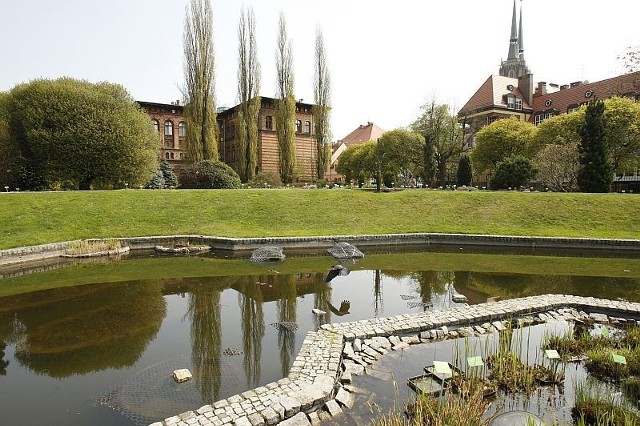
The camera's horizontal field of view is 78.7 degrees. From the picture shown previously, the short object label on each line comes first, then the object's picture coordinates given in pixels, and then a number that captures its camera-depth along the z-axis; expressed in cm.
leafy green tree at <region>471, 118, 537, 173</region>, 4134
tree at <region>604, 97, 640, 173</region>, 3288
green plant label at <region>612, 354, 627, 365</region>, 545
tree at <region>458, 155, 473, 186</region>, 3797
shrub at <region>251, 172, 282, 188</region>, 3438
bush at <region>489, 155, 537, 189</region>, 3256
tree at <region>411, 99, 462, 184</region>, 4125
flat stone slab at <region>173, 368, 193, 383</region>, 570
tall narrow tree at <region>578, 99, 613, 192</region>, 2805
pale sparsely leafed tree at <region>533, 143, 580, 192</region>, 3006
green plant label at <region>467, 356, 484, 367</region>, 520
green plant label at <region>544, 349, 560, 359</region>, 579
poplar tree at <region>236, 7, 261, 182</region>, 3859
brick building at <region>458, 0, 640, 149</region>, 5481
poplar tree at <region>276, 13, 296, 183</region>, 4000
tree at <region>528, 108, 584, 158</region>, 3512
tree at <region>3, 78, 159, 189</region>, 2422
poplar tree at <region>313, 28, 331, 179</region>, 4184
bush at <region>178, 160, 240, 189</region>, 2847
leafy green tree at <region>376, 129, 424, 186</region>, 4369
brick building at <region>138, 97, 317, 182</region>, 4297
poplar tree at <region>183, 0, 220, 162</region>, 3656
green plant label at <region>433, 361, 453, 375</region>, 491
